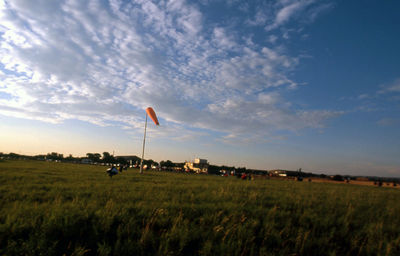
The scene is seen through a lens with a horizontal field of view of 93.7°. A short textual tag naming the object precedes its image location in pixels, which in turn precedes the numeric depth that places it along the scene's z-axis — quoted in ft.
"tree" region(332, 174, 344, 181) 233.45
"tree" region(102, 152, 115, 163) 393.29
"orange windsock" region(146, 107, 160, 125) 97.58
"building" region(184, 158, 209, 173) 434.30
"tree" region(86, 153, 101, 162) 525.34
